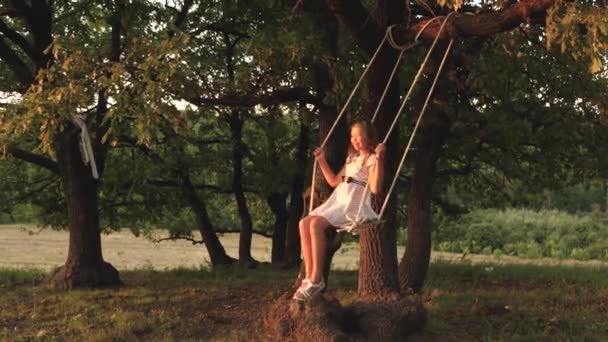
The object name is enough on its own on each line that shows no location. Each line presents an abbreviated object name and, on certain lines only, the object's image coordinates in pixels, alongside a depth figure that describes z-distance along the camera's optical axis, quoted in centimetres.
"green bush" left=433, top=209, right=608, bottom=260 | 3947
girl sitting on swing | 686
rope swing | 668
